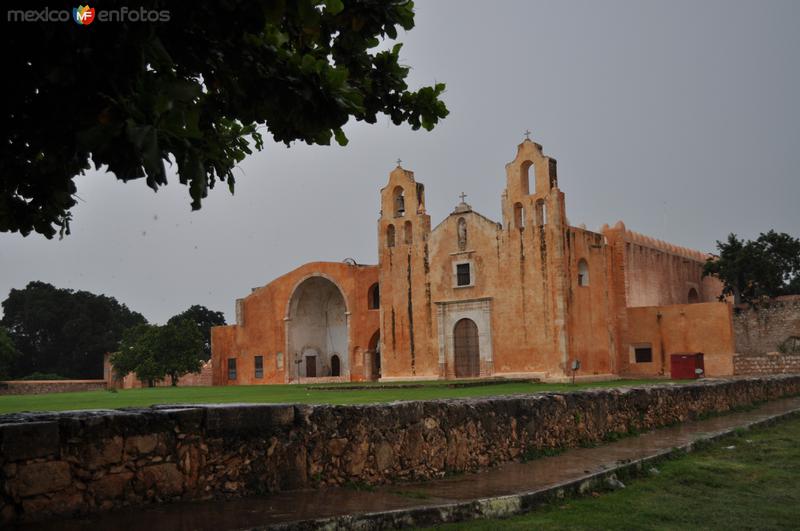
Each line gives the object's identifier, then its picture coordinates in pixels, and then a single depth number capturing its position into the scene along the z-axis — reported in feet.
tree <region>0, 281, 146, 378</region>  191.21
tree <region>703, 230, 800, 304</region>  130.31
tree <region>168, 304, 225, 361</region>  214.28
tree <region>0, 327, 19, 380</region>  145.69
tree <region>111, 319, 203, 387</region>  134.62
